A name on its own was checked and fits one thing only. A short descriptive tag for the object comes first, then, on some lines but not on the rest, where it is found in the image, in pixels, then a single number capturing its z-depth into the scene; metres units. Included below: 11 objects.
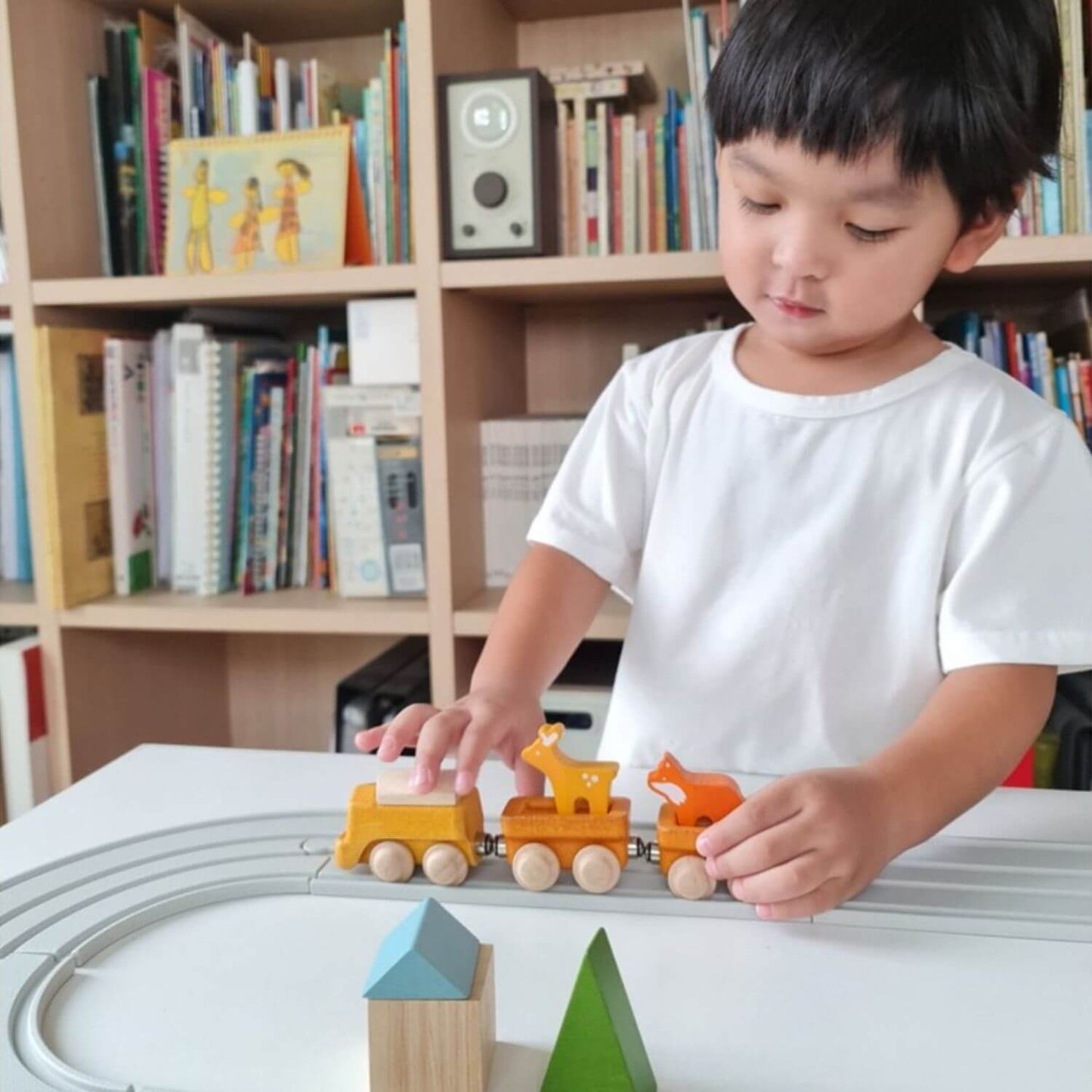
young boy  0.63
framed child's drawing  1.29
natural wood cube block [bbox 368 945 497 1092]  0.37
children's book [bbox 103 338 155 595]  1.36
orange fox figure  0.54
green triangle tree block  0.36
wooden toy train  0.53
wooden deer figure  0.55
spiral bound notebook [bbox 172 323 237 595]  1.34
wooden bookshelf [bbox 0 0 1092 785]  1.20
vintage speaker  1.19
